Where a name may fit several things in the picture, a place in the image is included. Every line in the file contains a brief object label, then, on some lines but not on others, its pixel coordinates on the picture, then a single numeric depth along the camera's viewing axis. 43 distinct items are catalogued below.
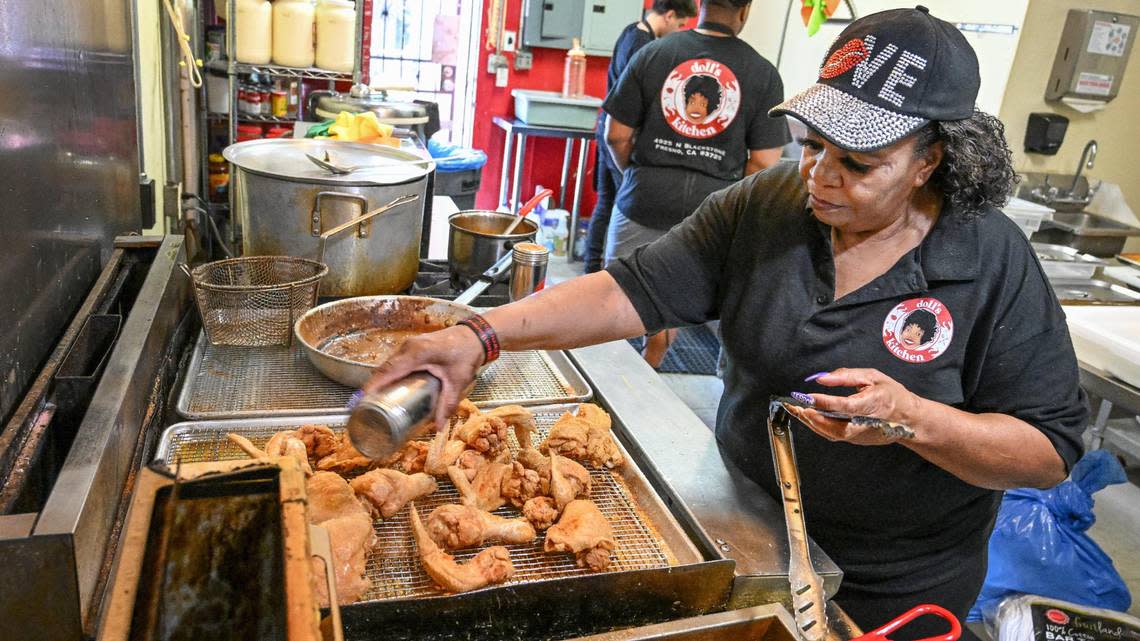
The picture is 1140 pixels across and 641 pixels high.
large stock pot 2.06
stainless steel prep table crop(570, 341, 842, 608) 1.33
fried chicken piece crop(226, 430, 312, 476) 1.37
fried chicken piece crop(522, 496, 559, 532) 1.38
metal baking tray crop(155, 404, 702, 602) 1.25
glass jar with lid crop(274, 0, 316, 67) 4.14
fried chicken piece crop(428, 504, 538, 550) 1.31
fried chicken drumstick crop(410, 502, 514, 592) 1.20
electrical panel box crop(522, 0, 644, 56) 6.95
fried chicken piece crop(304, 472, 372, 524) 1.28
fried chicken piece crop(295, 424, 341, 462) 1.48
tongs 1.20
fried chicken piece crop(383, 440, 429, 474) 1.49
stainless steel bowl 1.87
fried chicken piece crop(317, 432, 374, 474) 1.46
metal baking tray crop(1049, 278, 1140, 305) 3.53
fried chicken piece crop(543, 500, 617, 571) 1.29
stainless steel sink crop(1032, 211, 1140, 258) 5.33
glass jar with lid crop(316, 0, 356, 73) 4.25
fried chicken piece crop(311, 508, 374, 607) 1.14
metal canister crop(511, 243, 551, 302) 2.19
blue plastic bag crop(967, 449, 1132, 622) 2.91
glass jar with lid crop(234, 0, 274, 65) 4.06
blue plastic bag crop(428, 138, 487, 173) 5.16
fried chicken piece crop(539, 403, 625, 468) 1.55
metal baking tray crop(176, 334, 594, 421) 1.62
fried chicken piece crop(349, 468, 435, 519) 1.34
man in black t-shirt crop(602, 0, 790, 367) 3.70
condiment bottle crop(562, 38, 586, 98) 7.00
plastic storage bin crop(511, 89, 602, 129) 6.64
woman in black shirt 1.35
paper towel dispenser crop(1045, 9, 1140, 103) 5.17
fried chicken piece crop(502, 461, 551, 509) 1.45
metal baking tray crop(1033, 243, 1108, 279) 3.92
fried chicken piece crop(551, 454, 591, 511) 1.42
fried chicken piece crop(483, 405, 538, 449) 1.63
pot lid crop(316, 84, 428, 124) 3.78
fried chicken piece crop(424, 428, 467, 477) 1.49
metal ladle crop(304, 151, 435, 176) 2.15
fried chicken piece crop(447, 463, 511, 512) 1.42
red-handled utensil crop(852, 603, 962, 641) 1.11
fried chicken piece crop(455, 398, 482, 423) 1.68
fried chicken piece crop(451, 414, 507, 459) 1.54
